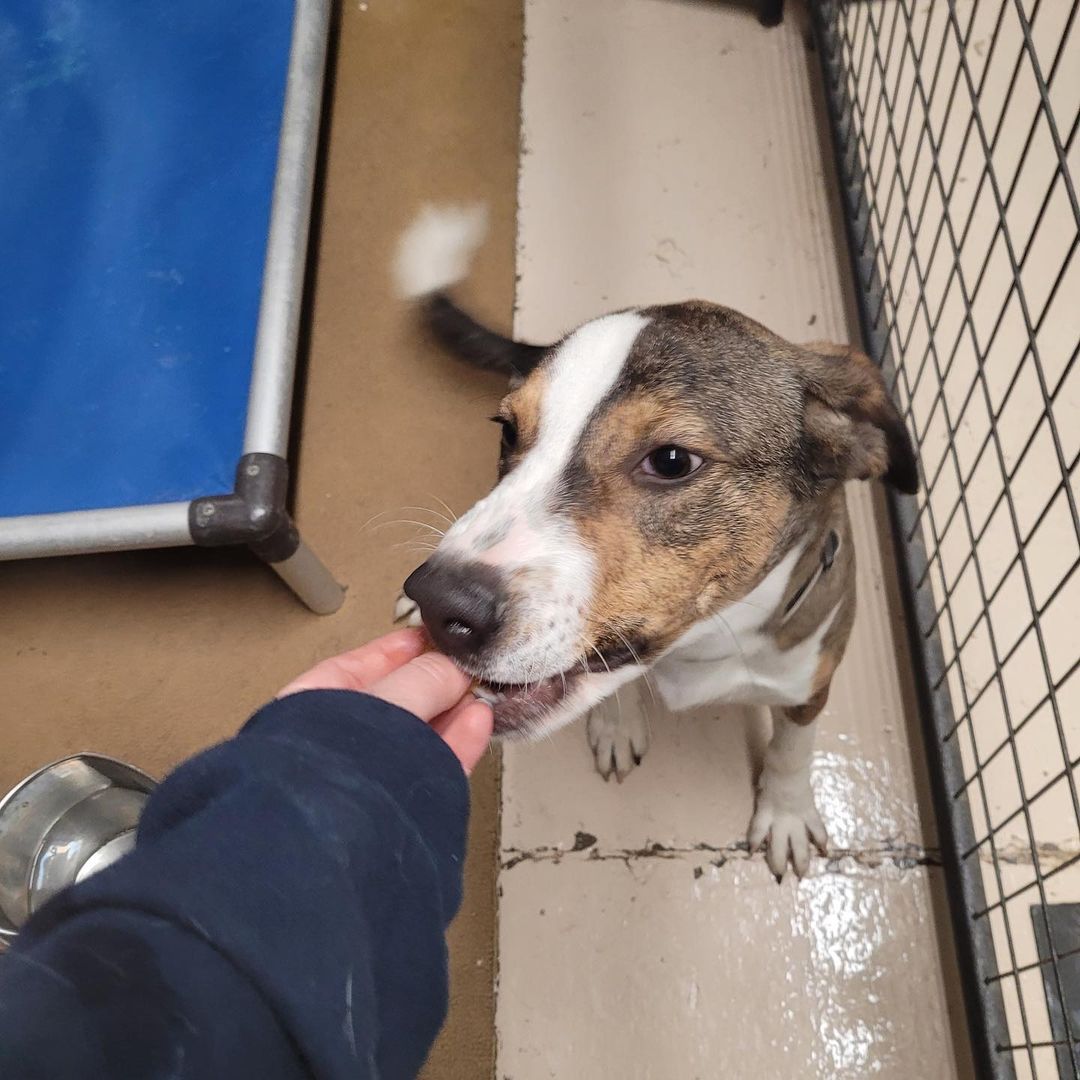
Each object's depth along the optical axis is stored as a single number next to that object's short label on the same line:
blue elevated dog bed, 0.65
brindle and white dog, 0.40
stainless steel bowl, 0.56
